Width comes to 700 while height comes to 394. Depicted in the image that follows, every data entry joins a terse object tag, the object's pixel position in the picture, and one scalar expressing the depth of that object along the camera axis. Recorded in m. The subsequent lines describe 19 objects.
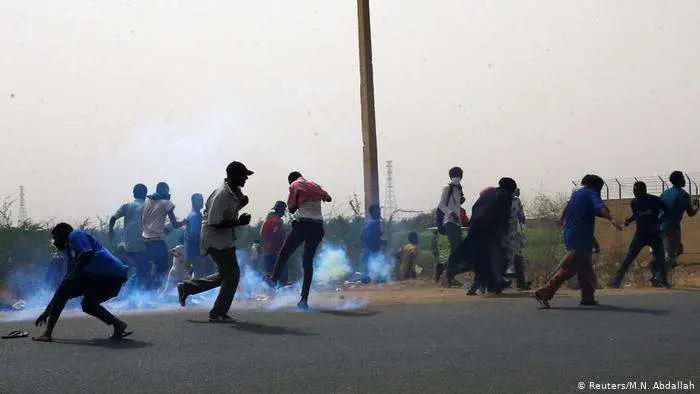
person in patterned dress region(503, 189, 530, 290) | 13.78
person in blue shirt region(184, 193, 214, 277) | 14.90
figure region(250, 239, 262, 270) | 17.48
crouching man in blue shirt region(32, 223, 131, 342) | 8.96
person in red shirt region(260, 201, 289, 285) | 16.30
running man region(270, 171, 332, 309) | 11.72
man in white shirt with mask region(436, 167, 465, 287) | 15.00
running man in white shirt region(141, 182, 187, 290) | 13.93
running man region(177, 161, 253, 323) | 10.24
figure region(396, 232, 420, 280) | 18.59
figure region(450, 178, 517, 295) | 13.45
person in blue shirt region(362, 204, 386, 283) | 18.67
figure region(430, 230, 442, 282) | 18.76
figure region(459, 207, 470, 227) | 15.30
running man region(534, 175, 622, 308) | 11.25
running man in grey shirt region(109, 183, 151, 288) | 14.05
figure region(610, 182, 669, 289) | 14.35
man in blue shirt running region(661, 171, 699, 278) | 14.92
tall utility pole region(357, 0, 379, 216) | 18.88
